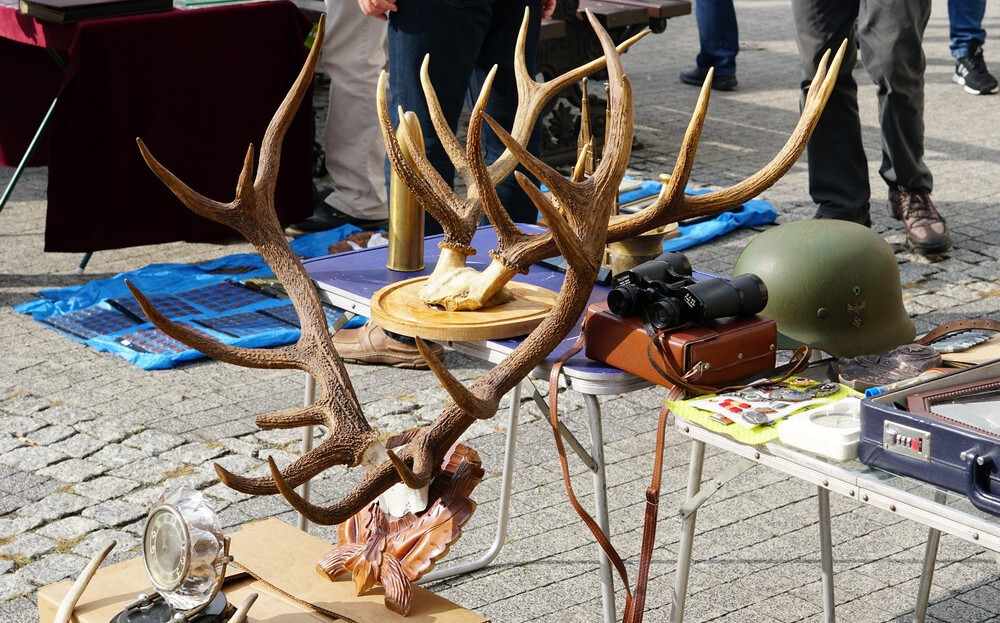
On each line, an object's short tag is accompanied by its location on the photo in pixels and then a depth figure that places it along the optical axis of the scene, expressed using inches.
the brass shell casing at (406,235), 136.8
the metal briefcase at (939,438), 80.4
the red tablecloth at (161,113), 223.6
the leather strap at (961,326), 114.7
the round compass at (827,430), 87.4
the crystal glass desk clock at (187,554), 90.9
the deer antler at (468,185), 117.3
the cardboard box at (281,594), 99.9
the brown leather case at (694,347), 102.1
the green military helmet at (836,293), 119.2
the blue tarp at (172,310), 211.6
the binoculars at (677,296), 104.8
